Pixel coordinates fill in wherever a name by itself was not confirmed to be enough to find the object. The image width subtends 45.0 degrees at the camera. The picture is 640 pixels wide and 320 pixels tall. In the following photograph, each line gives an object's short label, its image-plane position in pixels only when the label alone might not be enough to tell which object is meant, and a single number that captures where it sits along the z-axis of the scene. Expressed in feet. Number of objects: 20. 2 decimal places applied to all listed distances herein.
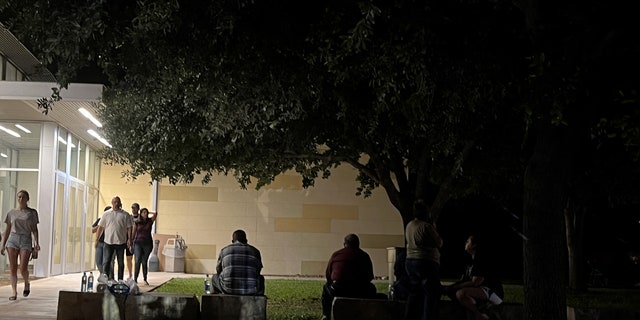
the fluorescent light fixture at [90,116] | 53.35
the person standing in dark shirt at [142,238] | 48.97
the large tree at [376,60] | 24.53
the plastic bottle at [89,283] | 32.86
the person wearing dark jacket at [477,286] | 28.30
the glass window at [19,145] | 57.00
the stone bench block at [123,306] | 29.66
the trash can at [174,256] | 71.46
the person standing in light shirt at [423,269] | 28.22
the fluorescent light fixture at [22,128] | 57.37
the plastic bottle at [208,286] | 34.01
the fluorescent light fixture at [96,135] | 61.67
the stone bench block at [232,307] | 29.53
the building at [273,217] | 73.41
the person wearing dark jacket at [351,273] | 30.53
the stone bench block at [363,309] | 28.86
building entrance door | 59.67
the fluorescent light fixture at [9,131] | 57.02
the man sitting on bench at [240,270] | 30.27
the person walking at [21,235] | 37.37
